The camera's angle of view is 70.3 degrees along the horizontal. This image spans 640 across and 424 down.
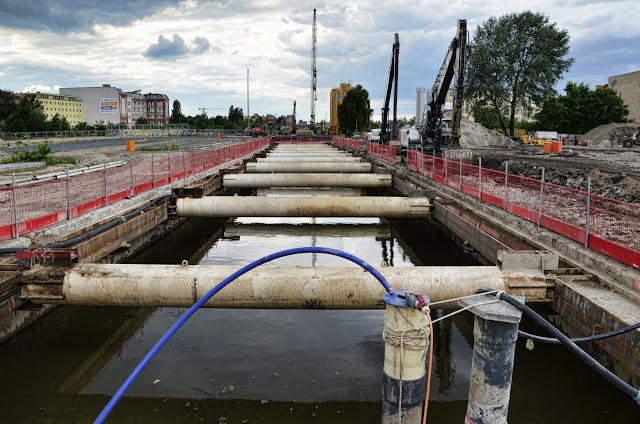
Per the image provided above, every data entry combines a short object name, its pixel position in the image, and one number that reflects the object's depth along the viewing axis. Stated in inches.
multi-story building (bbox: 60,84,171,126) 5191.9
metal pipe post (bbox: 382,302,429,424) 134.3
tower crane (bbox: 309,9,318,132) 4847.4
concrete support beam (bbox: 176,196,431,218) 463.8
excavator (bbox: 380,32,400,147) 1376.7
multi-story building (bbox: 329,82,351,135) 3830.0
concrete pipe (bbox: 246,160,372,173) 852.0
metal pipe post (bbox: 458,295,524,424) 131.0
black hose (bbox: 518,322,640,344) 144.7
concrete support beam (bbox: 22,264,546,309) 221.8
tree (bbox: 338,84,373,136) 3380.9
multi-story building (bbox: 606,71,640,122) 2920.0
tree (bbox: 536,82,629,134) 2615.7
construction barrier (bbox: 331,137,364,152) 1708.9
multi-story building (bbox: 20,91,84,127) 5012.3
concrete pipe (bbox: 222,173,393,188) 679.7
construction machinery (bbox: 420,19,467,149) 877.8
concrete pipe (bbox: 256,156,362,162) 1018.7
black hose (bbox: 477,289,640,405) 123.4
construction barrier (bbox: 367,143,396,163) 1094.1
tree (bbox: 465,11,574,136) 1982.0
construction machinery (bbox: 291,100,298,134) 3595.5
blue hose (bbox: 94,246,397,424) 118.1
